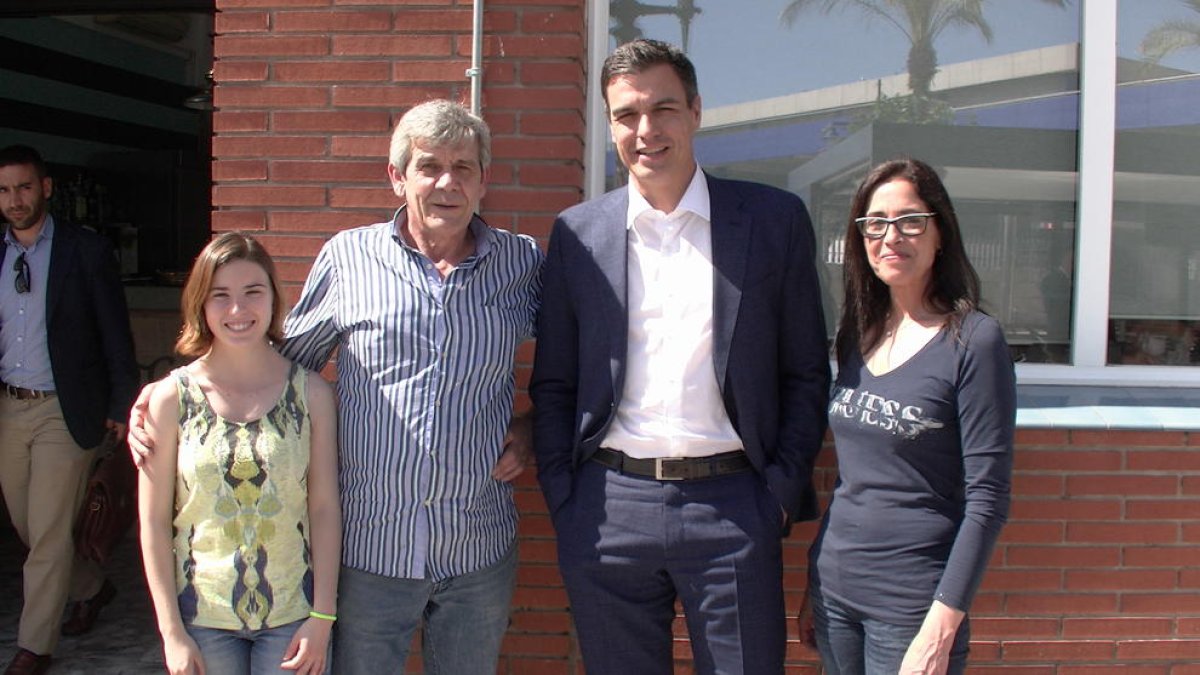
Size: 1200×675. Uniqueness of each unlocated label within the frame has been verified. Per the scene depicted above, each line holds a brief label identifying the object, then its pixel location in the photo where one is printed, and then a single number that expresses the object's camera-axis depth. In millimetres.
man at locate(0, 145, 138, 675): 4113
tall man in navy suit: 2453
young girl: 2352
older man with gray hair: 2465
